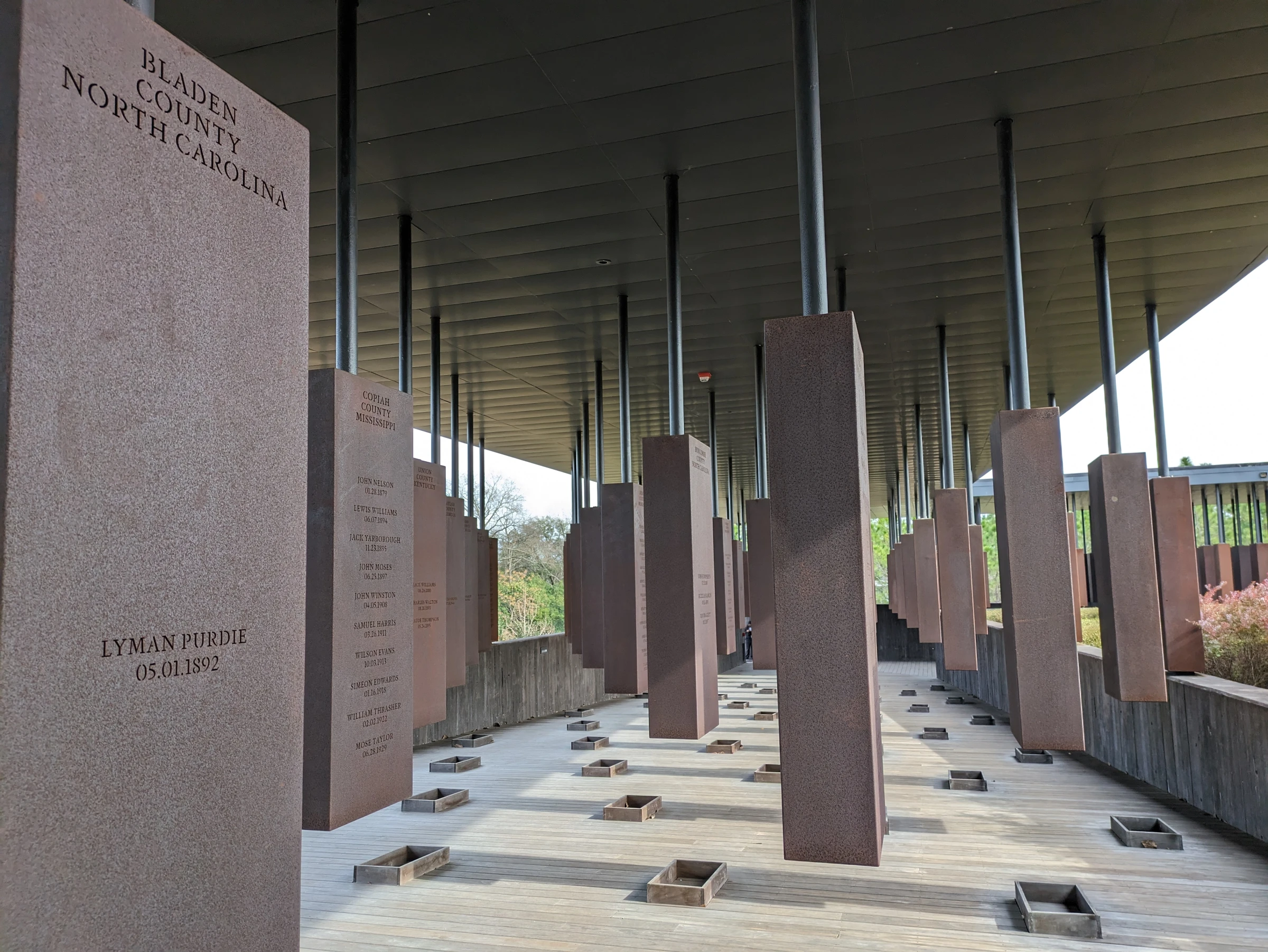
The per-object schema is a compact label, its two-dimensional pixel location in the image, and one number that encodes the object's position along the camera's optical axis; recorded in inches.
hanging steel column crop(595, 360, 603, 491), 465.1
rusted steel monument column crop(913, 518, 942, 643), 506.9
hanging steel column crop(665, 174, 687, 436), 275.1
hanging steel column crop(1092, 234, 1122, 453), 287.3
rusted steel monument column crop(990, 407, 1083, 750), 234.8
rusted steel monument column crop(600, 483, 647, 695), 339.6
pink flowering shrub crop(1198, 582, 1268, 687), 288.0
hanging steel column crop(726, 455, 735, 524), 799.2
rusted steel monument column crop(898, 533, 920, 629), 636.1
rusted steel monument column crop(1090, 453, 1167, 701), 272.1
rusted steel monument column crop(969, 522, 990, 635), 482.6
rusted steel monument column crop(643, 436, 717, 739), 274.7
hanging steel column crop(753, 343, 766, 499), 462.6
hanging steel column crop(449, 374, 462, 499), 496.7
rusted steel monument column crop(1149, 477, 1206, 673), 303.3
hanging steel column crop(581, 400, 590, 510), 600.4
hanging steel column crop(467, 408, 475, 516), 584.7
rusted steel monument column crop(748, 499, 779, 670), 442.9
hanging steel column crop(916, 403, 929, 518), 609.0
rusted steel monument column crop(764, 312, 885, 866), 159.9
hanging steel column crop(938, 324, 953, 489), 405.7
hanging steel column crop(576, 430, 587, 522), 716.0
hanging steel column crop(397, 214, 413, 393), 259.1
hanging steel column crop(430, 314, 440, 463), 371.6
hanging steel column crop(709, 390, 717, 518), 528.4
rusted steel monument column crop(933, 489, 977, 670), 410.0
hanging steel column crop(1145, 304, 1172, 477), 331.6
